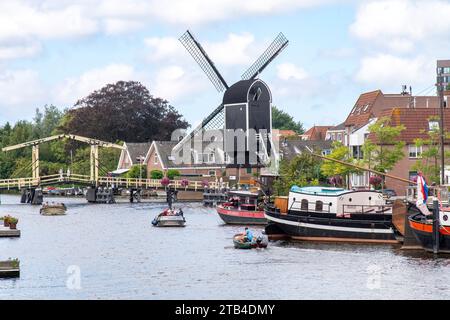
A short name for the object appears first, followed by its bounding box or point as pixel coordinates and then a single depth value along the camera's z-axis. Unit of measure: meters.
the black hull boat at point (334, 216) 80.56
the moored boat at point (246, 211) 102.00
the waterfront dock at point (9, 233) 87.81
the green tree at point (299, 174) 112.88
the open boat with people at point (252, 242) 77.75
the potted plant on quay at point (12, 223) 88.06
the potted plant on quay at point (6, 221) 88.36
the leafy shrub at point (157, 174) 169.75
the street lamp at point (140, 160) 173.00
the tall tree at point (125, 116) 191.12
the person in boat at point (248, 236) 78.19
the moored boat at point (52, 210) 122.69
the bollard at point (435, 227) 70.06
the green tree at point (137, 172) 175.88
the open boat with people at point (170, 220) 102.44
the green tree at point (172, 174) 167.88
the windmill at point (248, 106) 151.38
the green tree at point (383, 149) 106.06
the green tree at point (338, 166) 112.19
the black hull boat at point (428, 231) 70.25
